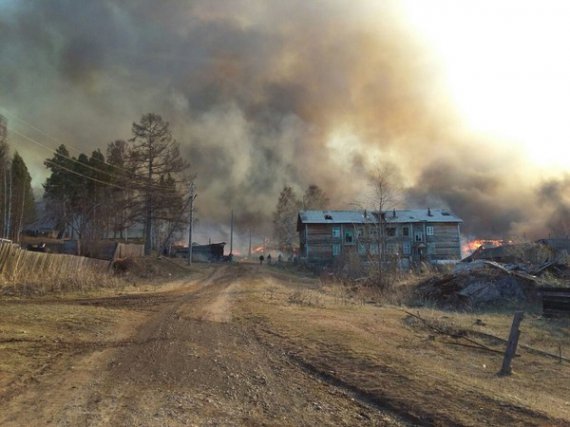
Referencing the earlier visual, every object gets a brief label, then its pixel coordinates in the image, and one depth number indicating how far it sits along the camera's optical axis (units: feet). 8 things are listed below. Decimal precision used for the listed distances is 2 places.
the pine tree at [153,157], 191.37
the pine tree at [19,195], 189.88
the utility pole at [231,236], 298.76
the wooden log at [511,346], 30.64
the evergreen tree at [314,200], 317.42
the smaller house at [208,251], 293.04
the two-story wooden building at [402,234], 242.99
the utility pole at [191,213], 195.47
